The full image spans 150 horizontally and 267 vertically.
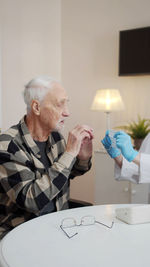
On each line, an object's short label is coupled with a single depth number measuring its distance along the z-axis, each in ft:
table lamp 9.57
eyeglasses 3.85
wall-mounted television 9.82
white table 2.96
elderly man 4.42
